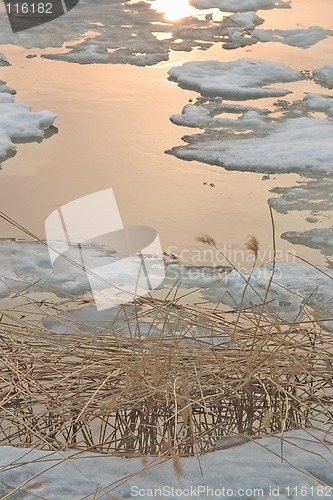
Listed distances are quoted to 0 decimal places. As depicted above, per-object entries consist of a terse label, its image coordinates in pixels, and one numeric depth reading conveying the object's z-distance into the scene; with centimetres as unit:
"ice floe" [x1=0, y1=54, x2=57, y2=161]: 841
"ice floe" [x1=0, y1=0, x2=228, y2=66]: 1101
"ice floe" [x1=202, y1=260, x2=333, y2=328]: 571
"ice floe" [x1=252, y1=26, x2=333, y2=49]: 1159
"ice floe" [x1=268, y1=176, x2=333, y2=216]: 712
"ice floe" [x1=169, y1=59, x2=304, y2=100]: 998
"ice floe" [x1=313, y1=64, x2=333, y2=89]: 1005
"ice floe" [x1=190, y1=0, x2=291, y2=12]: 1352
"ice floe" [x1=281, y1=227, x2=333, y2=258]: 648
